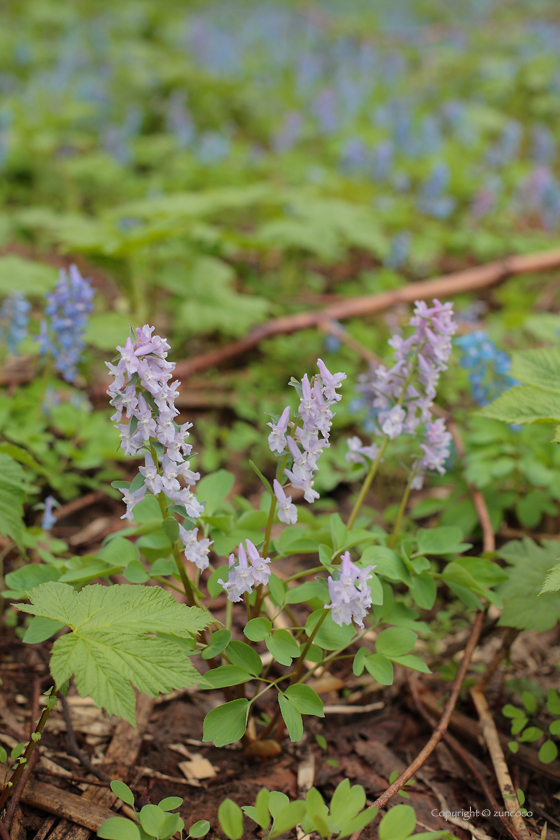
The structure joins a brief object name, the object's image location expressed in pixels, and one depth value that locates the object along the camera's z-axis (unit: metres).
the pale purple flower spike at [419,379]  0.68
